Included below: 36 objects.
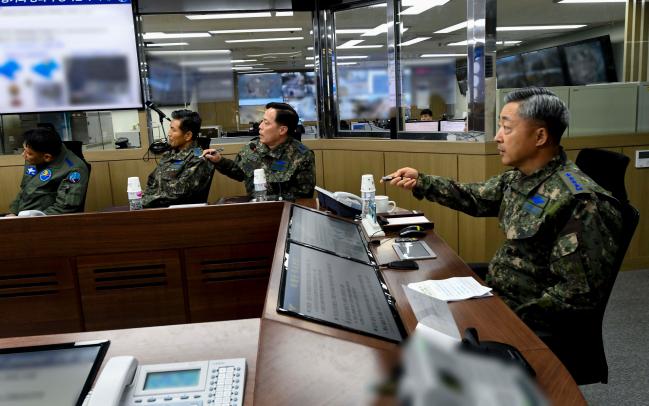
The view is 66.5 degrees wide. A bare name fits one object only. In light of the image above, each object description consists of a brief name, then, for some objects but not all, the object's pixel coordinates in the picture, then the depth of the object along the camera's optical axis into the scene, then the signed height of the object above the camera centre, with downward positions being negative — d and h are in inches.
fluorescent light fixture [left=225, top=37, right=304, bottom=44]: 208.3 +34.9
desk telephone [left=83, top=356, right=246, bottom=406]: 34.2 -19.3
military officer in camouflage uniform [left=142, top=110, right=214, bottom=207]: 134.7 -12.5
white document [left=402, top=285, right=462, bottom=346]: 41.9 -17.7
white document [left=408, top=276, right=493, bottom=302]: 54.8 -20.1
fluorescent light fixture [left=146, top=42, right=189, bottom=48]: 184.6 +30.5
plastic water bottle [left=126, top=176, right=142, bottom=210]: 109.7 -14.5
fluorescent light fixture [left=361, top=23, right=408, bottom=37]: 170.9 +29.9
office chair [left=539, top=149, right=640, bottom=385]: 56.7 -26.8
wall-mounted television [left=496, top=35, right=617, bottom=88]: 175.8 +17.3
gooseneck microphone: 154.0 +5.1
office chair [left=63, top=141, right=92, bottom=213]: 148.5 -5.1
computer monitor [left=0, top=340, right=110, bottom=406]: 35.9 -18.8
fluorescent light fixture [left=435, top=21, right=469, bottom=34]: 147.9 +26.2
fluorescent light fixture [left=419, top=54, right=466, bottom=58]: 158.6 +19.1
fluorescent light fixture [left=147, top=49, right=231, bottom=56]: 187.3 +27.9
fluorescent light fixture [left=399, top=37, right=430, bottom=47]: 169.8 +24.6
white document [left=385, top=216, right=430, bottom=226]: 87.5 -19.1
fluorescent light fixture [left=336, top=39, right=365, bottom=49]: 183.6 +27.1
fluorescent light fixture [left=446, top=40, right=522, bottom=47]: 144.8 +20.2
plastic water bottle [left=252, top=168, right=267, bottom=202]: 112.0 -14.2
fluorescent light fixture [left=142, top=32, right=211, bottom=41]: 183.8 +34.4
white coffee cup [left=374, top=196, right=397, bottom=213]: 98.7 -17.7
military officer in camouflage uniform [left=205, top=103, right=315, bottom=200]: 130.5 -10.5
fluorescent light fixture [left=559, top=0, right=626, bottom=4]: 237.1 +51.9
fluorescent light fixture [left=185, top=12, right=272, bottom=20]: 188.0 +40.5
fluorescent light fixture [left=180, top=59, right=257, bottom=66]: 193.8 +24.0
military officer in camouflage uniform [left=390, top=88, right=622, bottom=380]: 56.7 -14.5
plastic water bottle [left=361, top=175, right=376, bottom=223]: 89.2 -14.7
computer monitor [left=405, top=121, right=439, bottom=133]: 162.2 -4.3
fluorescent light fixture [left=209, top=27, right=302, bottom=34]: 205.3 +37.8
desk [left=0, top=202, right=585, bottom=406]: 28.5 -19.6
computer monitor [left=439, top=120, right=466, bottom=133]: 152.6 -4.4
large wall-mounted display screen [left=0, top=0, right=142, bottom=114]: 150.7 +22.6
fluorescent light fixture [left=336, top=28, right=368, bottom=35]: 184.1 +31.8
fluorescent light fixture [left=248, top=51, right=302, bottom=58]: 213.9 +28.5
